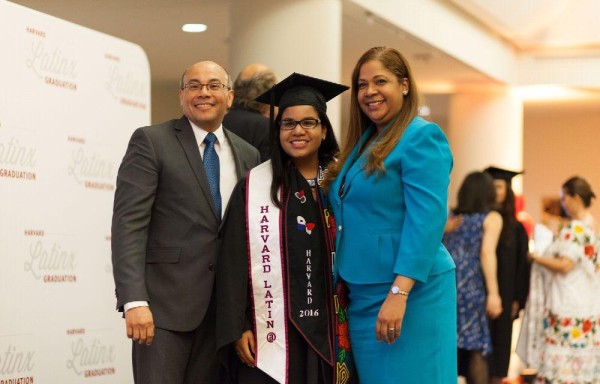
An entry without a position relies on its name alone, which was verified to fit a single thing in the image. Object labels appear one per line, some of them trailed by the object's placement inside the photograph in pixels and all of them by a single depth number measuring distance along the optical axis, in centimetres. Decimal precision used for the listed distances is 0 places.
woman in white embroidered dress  740
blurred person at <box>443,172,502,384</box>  670
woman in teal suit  346
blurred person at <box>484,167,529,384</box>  690
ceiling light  961
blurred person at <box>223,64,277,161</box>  504
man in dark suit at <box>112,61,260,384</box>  373
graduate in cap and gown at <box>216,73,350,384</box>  361
